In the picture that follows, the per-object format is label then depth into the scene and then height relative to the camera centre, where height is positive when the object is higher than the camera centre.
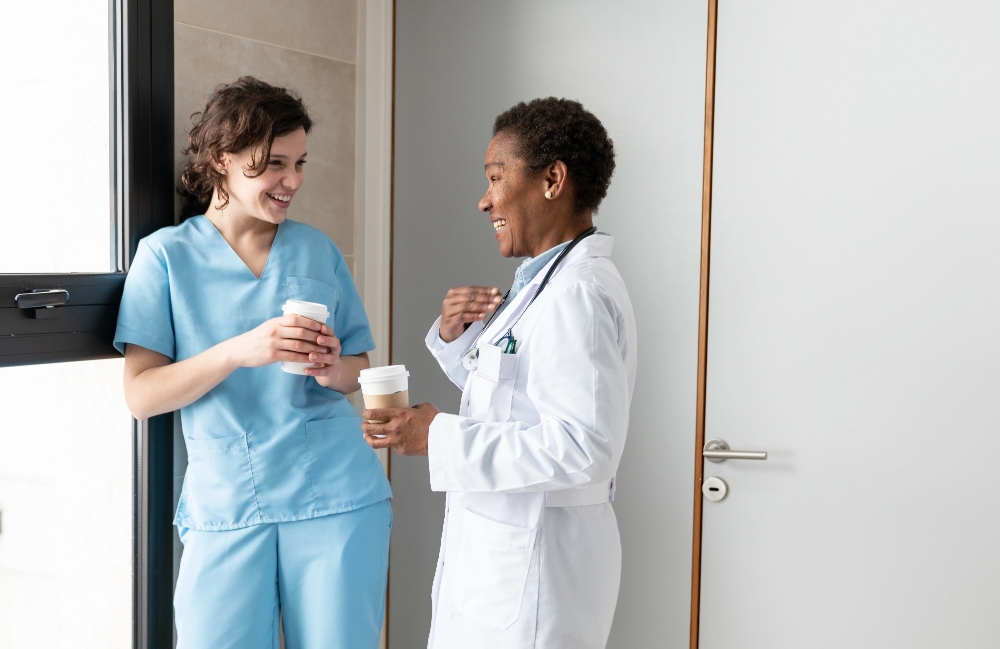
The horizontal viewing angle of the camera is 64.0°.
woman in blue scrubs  1.41 -0.21
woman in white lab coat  1.15 -0.19
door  1.66 -0.04
